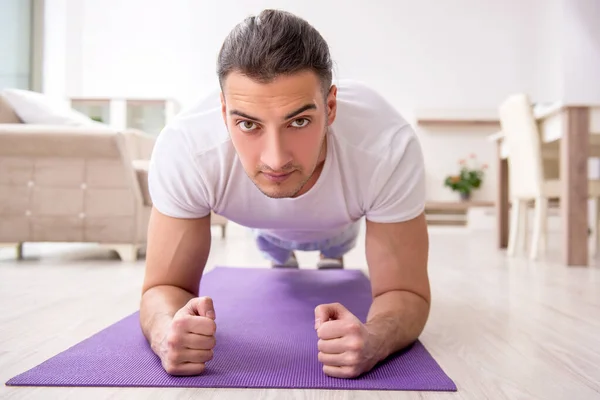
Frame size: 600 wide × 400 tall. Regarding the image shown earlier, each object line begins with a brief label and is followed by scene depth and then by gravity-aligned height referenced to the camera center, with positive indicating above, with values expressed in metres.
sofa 2.67 +0.07
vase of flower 6.80 +0.33
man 0.93 +0.04
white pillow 2.88 +0.49
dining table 2.76 +0.16
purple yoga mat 0.88 -0.30
